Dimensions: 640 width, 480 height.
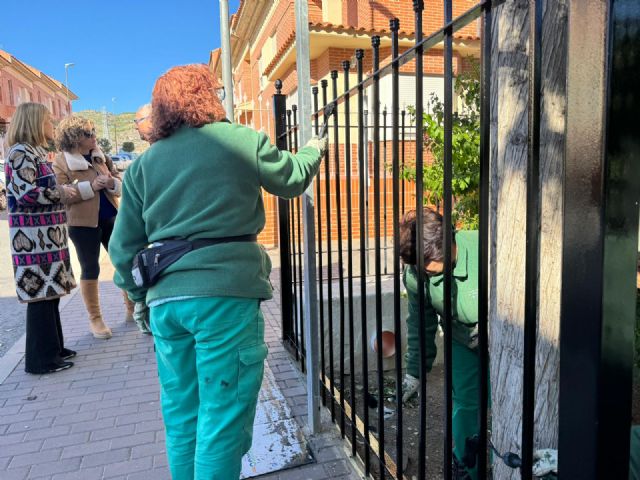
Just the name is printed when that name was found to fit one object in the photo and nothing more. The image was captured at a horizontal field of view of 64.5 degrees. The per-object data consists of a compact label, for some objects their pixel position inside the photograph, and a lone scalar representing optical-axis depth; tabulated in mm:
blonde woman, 3373
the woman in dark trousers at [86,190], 4039
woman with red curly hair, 1942
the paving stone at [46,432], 2861
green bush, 4062
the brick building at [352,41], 9828
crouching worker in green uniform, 2408
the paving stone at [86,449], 2686
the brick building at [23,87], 35781
